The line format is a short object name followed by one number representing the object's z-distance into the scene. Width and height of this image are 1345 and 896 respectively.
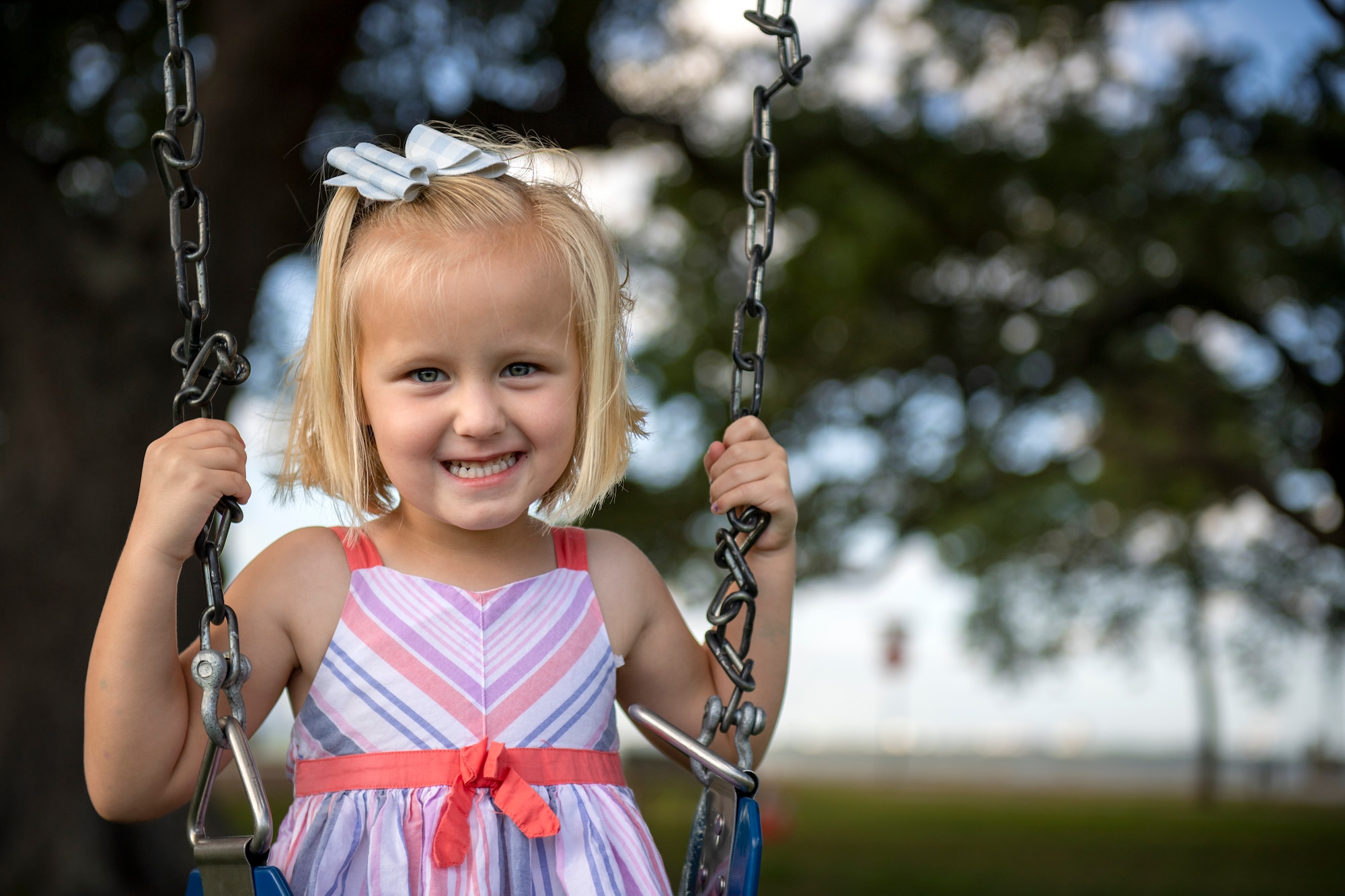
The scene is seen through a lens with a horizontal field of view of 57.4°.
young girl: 1.28
